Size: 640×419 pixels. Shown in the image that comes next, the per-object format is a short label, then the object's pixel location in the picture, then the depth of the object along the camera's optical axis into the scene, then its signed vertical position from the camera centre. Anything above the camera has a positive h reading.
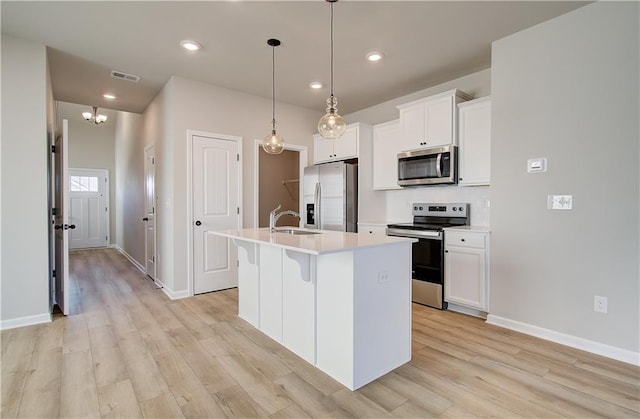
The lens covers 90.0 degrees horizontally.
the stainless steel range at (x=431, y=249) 3.52 -0.49
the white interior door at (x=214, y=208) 4.14 -0.03
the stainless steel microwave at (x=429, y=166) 3.63 +0.47
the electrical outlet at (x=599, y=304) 2.46 -0.77
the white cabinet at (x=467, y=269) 3.19 -0.66
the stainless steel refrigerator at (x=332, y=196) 4.53 +0.13
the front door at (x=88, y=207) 8.05 -0.03
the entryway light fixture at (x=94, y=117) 6.37 +1.82
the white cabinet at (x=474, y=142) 3.38 +0.69
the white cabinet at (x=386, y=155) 4.38 +0.72
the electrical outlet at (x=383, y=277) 2.15 -0.48
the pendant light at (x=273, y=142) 3.36 +0.67
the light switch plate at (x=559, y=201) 2.64 +0.03
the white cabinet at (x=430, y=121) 3.61 +1.01
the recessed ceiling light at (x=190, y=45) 3.10 +1.59
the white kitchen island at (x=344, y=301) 2.04 -0.68
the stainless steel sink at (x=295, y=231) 3.06 -0.25
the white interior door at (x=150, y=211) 4.85 -0.08
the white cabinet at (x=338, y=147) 4.64 +0.90
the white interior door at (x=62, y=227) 3.42 -0.23
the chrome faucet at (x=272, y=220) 3.09 -0.14
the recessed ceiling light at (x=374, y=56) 3.34 +1.59
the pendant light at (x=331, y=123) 2.72 +0.71
